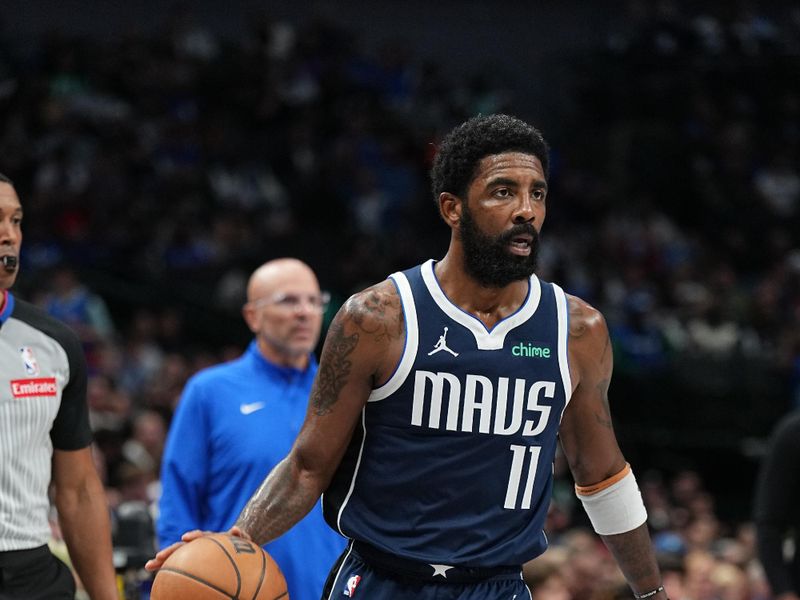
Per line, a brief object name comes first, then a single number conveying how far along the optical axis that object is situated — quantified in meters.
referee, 8.27
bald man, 10.43
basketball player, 7.62
